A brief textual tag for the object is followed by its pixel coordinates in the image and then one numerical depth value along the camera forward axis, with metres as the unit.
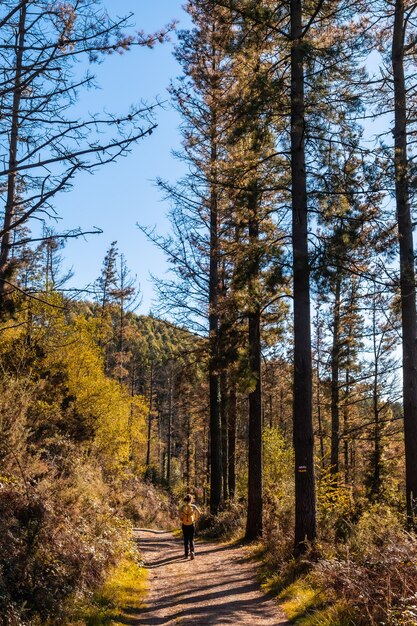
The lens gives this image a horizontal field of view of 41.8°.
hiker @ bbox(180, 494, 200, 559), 13.82
